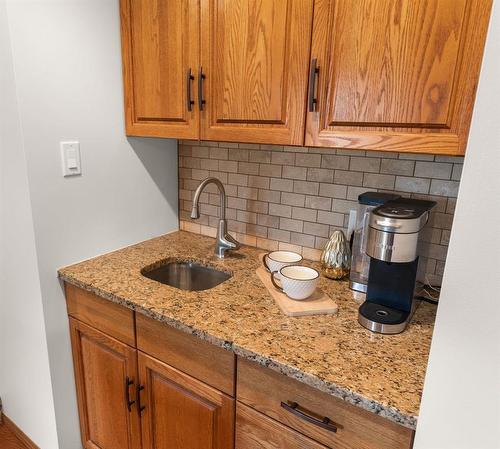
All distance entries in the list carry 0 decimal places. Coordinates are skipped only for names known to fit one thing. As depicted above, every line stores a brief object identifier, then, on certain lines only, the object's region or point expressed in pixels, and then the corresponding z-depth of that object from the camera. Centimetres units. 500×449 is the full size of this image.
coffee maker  90
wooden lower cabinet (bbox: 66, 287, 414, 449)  83
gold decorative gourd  128
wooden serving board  105
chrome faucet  150
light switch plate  127
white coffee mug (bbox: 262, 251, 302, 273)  129
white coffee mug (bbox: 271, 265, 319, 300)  108
